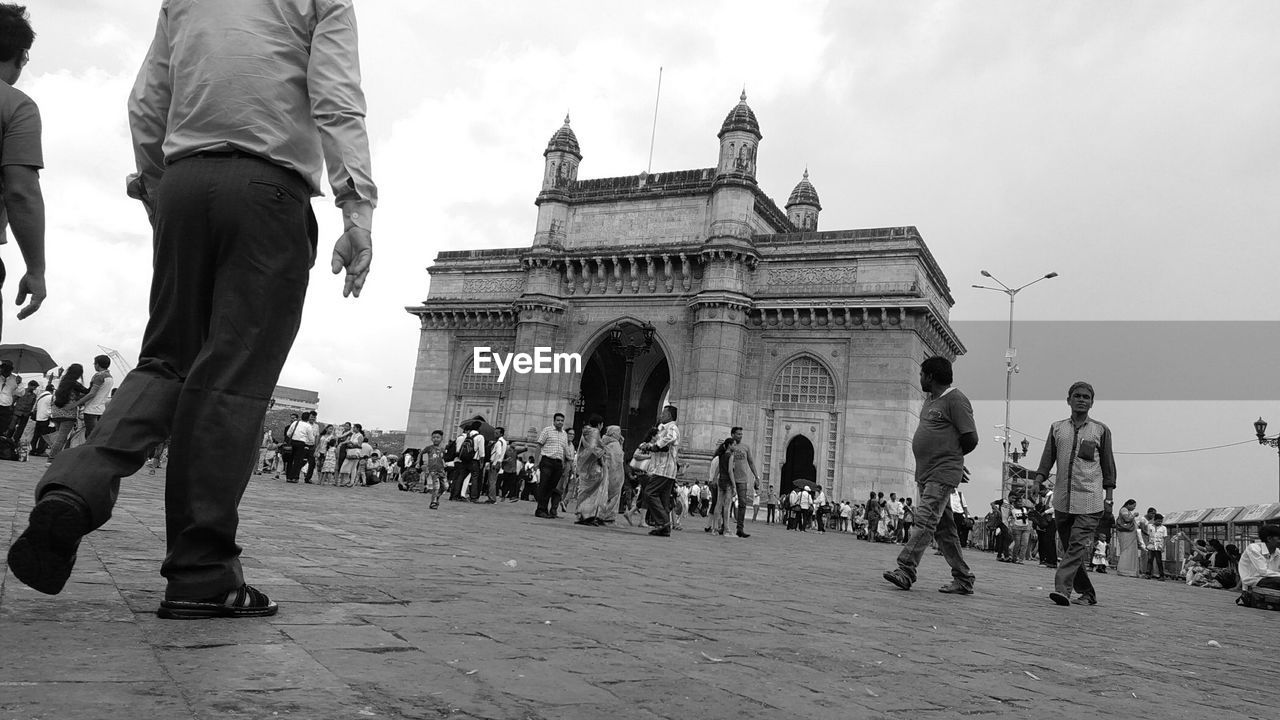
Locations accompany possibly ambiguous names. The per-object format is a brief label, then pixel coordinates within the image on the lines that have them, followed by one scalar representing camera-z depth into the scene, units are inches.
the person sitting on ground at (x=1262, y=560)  383.9
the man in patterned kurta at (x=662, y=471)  459.8
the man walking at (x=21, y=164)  121.1
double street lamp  1155.9
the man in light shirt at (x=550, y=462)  522.9
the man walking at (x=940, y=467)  252.7
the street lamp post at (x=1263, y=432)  779.4
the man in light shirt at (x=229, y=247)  94.4
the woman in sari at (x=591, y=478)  486.3
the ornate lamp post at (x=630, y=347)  855.1
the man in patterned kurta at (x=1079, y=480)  263.6
